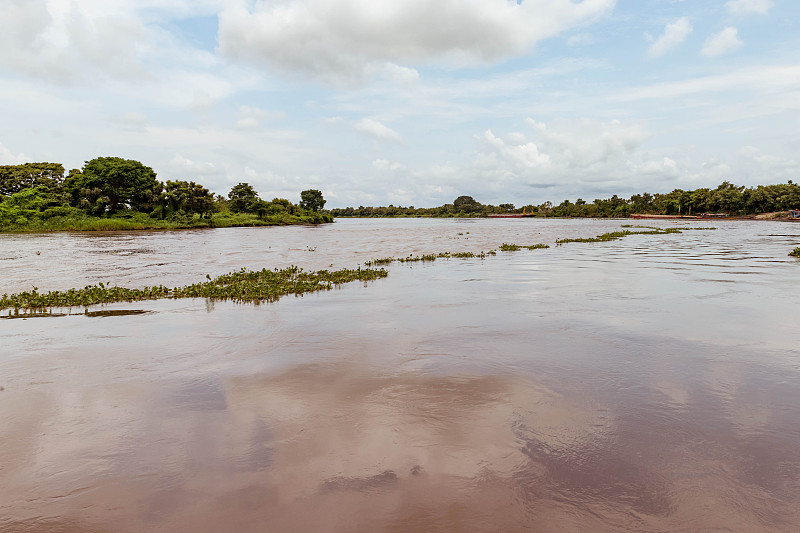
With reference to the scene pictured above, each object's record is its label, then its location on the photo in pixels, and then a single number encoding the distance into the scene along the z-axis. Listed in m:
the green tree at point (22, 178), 71.06
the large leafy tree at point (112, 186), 66.81
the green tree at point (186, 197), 69.88
